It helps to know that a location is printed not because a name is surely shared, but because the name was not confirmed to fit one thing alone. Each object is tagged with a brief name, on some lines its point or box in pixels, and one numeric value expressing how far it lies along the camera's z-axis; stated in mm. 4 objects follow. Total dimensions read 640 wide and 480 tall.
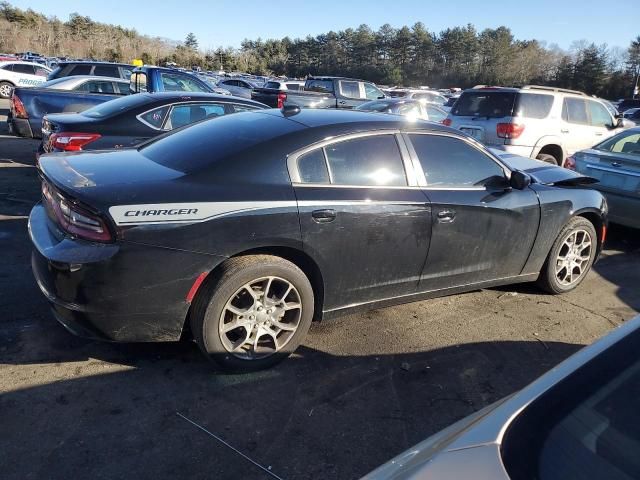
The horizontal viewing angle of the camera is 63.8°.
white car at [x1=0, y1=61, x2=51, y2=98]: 21562
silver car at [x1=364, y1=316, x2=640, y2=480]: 1230
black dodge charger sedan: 2930
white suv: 9055
